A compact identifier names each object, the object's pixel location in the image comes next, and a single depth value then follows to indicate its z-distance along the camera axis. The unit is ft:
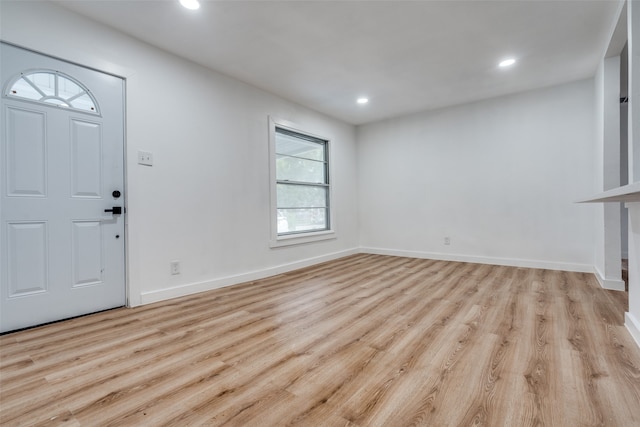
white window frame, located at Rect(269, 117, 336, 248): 12.87
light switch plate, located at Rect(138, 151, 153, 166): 8.76
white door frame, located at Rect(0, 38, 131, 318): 8.49
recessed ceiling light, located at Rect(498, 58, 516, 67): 10.46
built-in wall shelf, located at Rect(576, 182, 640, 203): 3.01
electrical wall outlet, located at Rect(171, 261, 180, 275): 9.43
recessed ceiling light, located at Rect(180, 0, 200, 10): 7.22
